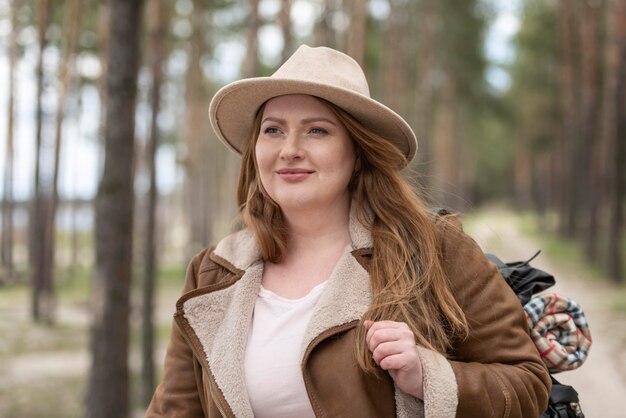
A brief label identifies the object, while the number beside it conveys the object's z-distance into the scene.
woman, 1.96
